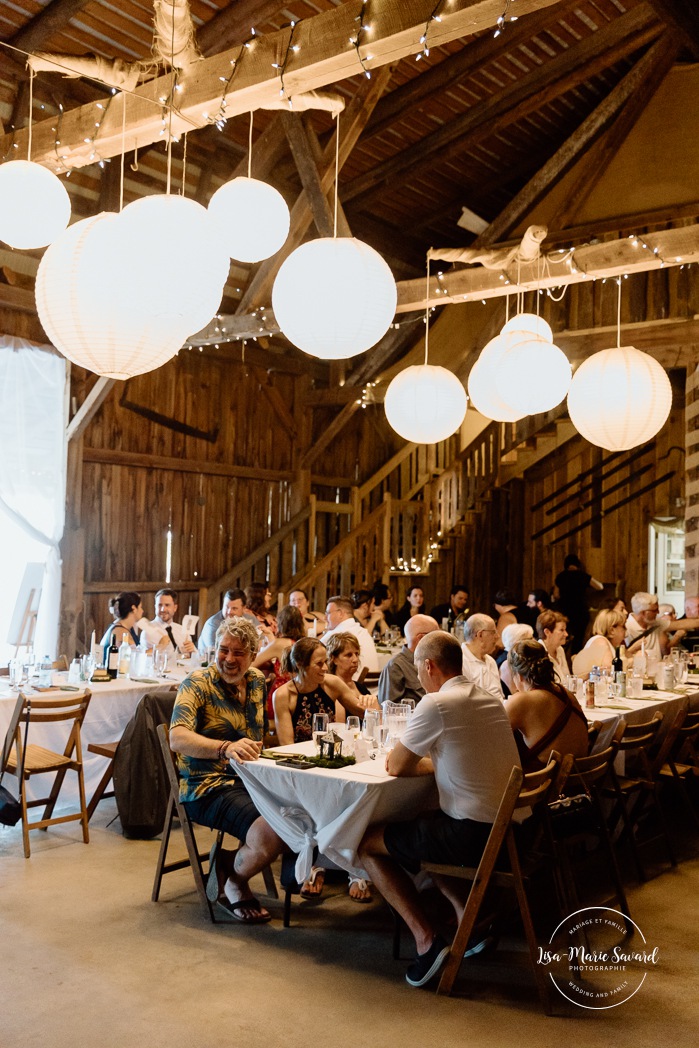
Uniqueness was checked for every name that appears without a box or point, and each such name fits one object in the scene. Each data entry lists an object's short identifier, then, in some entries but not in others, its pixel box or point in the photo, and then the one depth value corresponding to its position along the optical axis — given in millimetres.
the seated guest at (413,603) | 10500
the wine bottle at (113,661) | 6426
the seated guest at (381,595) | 10305
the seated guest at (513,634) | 6410
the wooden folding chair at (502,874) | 3498
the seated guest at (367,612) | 9070
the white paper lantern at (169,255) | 3582
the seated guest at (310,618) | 8423
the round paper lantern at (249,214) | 4949
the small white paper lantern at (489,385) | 6059
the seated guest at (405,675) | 5633
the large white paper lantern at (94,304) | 3617
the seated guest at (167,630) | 7133
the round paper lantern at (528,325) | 6438
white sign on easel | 8461
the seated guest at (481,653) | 5785
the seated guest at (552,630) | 6668
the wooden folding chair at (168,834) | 4320
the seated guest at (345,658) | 5125
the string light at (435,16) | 3998
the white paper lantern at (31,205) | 4410
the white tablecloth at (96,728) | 5816
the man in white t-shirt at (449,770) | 3633
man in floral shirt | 4188
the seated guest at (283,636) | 5832
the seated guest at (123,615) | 6926
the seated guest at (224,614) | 7176
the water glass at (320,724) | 4293
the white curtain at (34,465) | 8930
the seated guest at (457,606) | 10588
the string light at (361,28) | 4211
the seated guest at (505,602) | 8445
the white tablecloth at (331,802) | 3799
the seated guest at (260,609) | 7418
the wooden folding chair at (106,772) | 5605
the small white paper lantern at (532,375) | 5742
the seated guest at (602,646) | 6988
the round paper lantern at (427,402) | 6262
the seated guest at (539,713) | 4176
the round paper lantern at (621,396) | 5508
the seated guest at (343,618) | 7059
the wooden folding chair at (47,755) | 5137
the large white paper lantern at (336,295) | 4238
